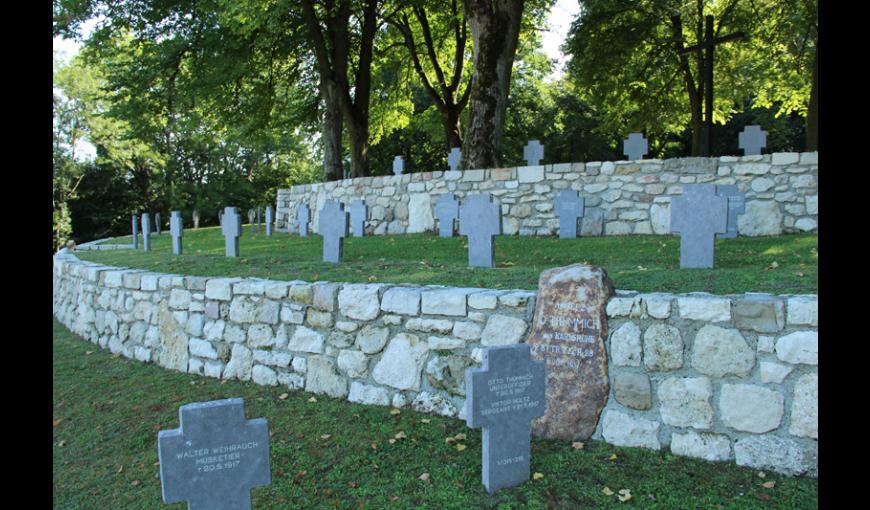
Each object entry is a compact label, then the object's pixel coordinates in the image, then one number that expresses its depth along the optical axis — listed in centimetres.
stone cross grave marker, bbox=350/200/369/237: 1144
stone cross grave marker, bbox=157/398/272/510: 289
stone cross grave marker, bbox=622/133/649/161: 1198
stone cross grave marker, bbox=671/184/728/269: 596
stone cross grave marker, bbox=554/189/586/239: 973
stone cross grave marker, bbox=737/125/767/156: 1044
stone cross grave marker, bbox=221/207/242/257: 910
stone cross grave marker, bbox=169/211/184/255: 1048
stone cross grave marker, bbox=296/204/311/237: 1410
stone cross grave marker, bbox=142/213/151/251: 1256
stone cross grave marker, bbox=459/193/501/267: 685
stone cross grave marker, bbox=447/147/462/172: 1398
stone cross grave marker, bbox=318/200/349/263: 770
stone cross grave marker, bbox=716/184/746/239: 882
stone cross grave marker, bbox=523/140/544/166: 1275
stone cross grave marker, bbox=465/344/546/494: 353
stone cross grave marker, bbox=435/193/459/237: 1073
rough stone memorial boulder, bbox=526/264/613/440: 411
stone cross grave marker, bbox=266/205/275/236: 1590
